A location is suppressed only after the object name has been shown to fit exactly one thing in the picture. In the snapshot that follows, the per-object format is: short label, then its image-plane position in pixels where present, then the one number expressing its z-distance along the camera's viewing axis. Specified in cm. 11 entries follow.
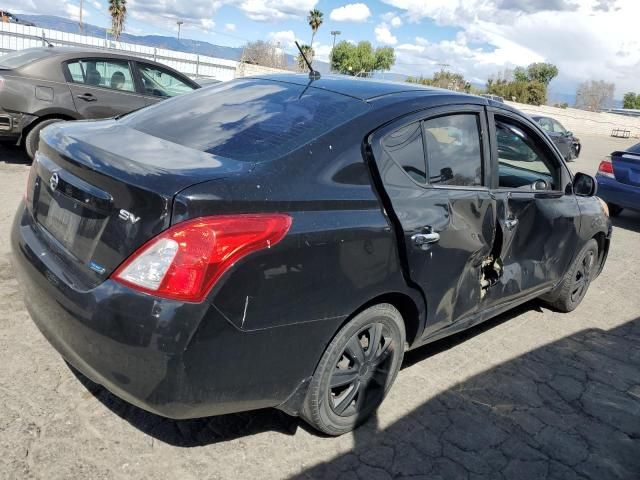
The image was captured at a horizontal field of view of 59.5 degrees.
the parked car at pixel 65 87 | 700
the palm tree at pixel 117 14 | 6394
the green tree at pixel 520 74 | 9090
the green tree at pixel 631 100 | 10056
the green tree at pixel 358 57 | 8794
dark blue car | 862
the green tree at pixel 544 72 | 8912
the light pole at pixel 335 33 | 7486
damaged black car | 206
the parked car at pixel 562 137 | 1844
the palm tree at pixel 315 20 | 7275
